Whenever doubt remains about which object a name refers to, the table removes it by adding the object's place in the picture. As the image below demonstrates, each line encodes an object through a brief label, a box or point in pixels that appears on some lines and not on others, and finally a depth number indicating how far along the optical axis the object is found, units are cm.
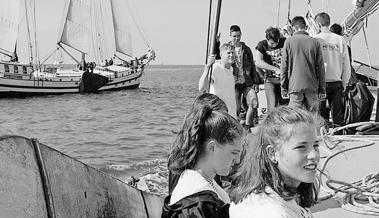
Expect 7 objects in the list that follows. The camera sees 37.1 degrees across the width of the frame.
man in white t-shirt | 598
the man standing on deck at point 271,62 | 777
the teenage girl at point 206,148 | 281
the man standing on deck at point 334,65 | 745
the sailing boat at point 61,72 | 5316
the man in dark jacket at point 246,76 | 756
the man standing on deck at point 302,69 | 652
